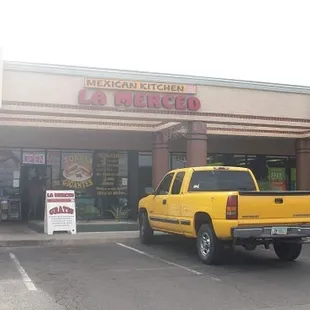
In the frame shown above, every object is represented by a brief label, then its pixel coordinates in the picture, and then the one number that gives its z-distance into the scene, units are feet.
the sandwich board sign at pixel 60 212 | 46.03
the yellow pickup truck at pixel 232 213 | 29.50
